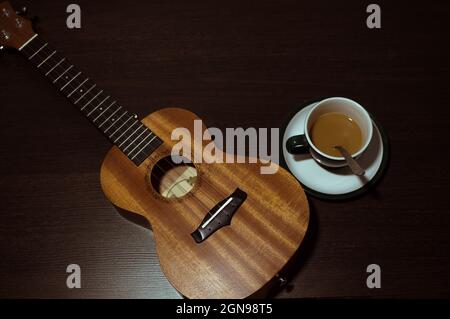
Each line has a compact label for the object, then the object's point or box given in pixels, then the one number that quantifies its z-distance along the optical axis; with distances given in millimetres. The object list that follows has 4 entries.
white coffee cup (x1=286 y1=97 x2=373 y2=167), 690
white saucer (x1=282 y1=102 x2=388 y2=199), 774
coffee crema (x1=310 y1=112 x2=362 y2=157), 723
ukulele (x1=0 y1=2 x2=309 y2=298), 705
